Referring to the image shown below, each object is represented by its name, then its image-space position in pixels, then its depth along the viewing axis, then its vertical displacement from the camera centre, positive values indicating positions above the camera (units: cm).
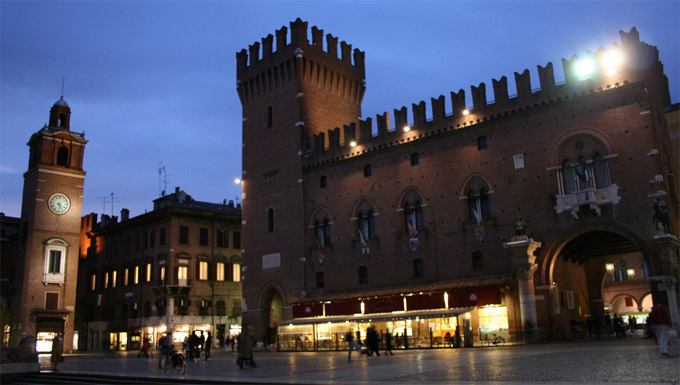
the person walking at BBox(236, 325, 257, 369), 1917 -27
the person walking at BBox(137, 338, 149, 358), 3127 -22
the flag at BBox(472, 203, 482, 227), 3064 +563
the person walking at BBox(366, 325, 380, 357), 2375 -18
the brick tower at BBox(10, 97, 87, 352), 4512 +825
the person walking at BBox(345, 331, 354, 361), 2067 -31
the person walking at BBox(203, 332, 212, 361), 2705 -38
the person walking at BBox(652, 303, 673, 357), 1534 -6
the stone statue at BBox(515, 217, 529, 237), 2775 +442
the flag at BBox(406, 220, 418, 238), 3278 +523
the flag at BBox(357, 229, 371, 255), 3474 +485
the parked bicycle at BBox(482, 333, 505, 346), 2792 -41
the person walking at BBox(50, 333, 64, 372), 2095 -14
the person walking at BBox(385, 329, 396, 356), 2400 -28
